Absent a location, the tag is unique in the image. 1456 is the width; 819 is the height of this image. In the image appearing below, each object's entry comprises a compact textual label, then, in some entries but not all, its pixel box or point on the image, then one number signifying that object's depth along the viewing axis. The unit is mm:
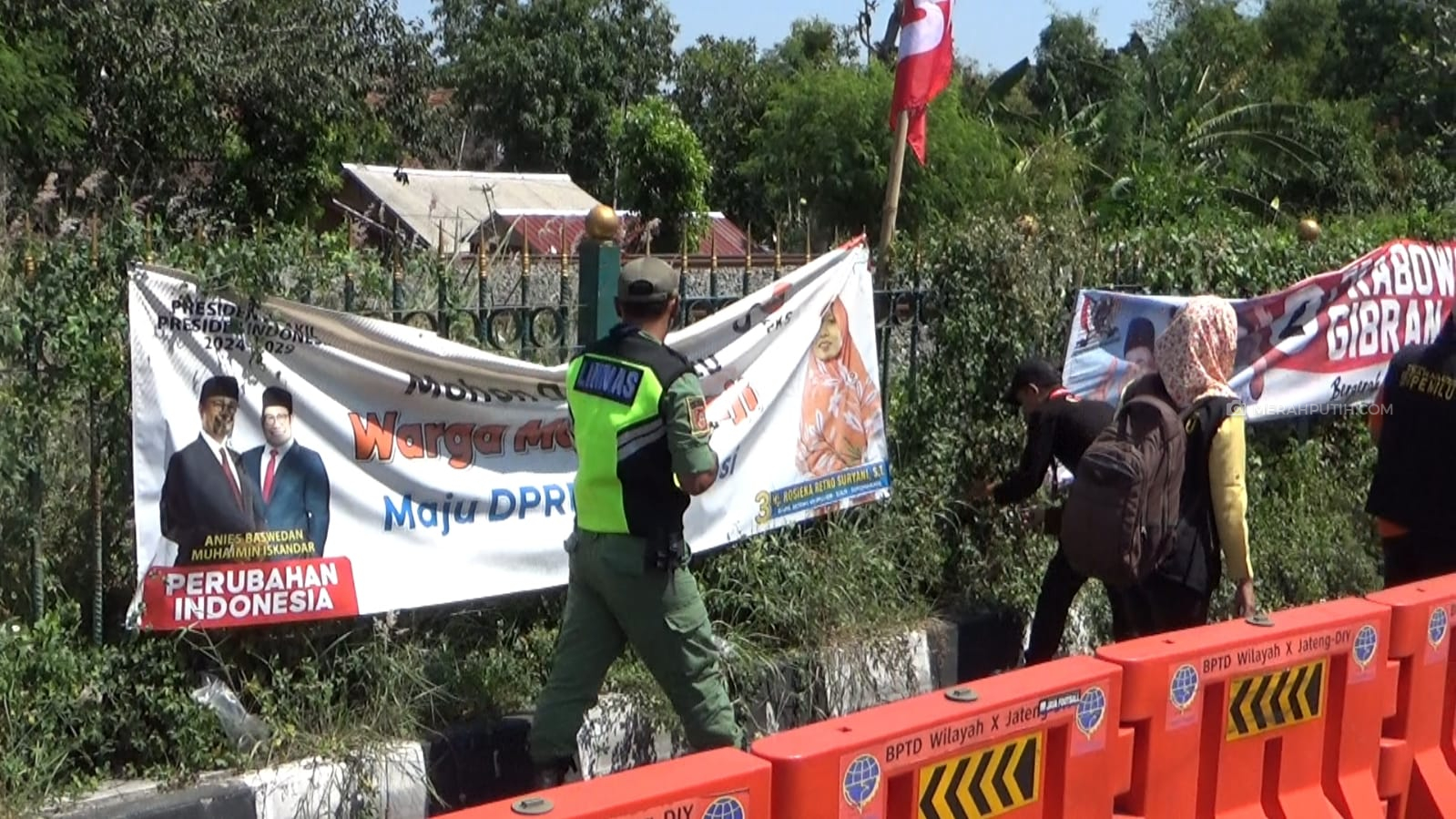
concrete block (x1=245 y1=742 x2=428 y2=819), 4824
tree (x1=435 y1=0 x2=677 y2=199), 41750
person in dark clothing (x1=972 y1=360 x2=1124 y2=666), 6391
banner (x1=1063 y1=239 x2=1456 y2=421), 7719
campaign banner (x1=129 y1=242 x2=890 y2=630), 4777
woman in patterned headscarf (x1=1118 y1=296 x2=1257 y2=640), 5223
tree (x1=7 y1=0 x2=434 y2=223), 16172
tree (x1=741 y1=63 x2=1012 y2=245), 26594
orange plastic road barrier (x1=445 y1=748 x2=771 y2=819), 2957
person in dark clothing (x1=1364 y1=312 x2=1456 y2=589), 6086
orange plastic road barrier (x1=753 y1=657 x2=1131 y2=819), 3443
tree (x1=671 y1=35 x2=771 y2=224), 45062
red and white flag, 7832
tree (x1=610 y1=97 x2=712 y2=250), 28266
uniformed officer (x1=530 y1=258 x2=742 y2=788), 4707
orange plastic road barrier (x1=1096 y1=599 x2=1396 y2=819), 4293
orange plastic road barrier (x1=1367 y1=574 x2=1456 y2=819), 4934
